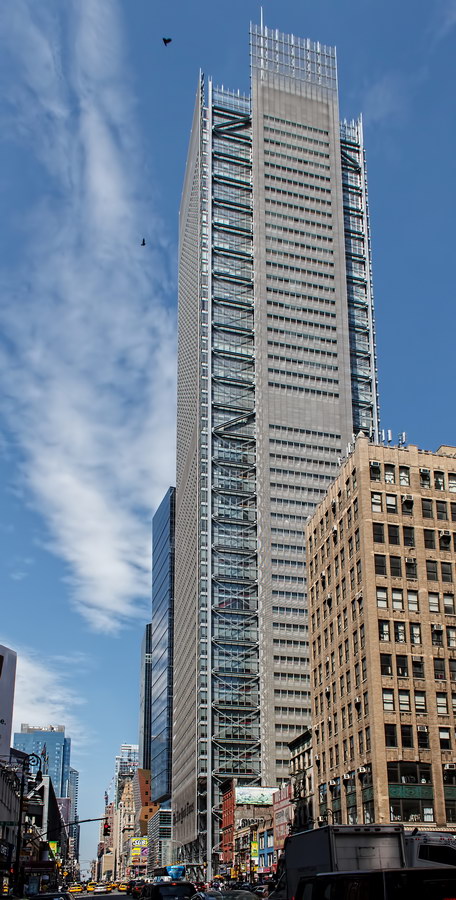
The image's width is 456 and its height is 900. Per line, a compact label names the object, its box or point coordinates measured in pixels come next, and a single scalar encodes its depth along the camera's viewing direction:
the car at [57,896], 33.06
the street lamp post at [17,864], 66.34
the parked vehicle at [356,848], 27.59
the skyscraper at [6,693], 138.12
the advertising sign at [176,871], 101.06
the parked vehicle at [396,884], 13.81
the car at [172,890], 32.72
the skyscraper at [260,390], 153.00
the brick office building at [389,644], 66.56
